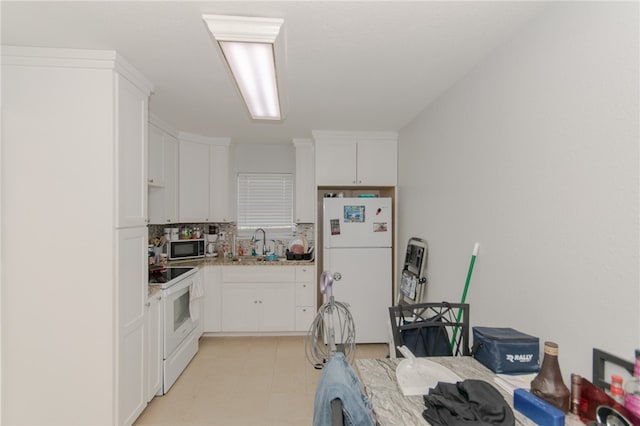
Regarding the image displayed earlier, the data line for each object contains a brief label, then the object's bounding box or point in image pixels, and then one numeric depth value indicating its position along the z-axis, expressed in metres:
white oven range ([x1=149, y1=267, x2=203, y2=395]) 2.62
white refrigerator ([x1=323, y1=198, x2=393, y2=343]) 3.52
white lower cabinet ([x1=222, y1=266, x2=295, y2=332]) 3.80
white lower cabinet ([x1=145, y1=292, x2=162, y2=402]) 2.36
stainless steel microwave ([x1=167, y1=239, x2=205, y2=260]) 3.76
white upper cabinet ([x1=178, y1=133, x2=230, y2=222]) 3.81
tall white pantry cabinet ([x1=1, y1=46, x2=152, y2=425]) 1.81
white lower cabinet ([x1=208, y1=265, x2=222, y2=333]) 3.78
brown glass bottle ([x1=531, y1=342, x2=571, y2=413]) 1.09
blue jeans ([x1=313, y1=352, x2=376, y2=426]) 0.96
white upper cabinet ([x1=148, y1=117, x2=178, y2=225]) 3.15
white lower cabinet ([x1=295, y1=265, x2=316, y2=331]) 3.82
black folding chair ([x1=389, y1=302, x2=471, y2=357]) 1.72
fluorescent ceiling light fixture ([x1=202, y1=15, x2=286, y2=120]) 1.51
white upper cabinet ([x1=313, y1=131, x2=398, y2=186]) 3.72
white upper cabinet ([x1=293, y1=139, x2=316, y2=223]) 4.09
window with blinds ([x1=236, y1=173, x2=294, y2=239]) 4.43
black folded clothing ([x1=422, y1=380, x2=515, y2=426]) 1.00
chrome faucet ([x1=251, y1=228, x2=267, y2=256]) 4.37
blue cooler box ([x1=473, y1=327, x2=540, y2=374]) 1.38
